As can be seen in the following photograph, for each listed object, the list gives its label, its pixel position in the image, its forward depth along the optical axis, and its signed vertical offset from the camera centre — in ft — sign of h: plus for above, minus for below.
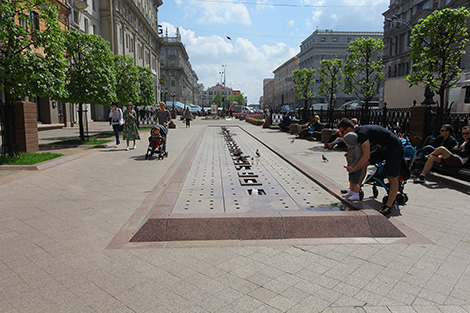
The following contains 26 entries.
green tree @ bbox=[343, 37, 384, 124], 55.06 +8.81
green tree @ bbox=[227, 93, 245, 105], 494.91 +24.80
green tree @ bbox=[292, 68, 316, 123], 113.39 +11.97
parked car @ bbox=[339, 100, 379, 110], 131.28 +4.33
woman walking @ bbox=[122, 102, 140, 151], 40.93 -1.59
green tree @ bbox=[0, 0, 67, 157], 29.86 +4.89
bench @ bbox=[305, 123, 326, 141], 53.62 -2.60
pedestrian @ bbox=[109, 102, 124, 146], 45.93 -0.55
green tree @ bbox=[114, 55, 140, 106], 67.77 +6.88
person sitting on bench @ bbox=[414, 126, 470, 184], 24.58 -2.88
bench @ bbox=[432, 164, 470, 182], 23.61 -4.00
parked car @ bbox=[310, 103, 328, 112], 166.50 +4.66
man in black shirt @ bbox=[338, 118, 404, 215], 16.67 -1.59
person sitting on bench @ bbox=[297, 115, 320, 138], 55.36 -1.97
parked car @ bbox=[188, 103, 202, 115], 211.41 +4.50
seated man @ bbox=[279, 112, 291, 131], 76.64 -1.67
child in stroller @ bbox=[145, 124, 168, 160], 35.88 -3.04
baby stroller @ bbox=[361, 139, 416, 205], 17.94 -3.43
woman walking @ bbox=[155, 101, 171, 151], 39.03 -0.22
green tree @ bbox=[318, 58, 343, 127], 83.46 +11.59
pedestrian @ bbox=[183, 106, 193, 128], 95.72 -0.38
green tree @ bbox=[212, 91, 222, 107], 486.96 +22.79
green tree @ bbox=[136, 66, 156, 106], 85.20 +6.89
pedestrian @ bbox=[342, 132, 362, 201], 16.88 -2.37
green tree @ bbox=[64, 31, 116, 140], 45.96 +6.02
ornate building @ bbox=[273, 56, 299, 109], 359.76 +36.95
